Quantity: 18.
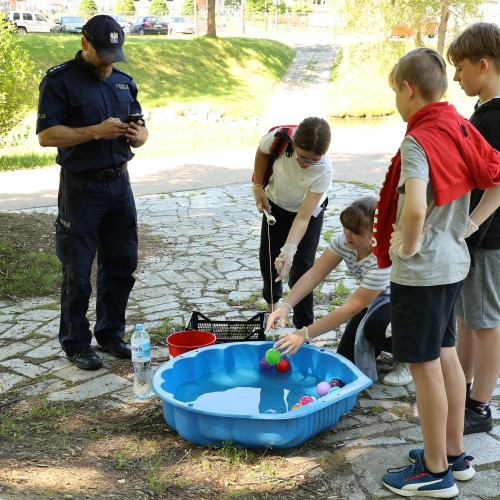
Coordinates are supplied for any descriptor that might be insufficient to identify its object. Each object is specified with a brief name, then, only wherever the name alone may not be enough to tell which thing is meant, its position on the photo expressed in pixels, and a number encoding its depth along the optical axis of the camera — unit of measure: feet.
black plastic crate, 14.42
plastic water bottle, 13.15
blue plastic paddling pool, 10.82
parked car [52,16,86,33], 114.83
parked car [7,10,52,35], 117.50
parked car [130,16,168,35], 117.08
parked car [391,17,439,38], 64.59
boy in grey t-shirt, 8.66
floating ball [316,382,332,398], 12.28
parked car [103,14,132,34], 119.01
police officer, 13.52
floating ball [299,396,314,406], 12.00
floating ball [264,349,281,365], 13.06
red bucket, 13.94
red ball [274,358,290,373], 13.42
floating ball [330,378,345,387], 12.38
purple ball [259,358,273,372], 13.37
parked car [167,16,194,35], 120.37
